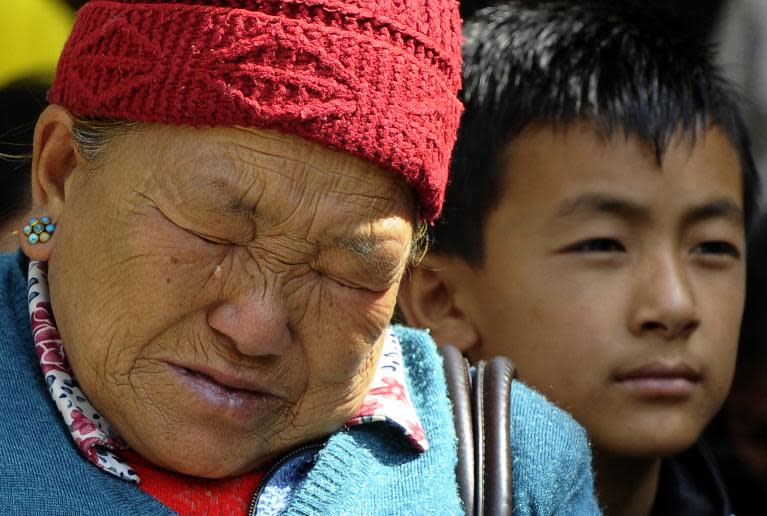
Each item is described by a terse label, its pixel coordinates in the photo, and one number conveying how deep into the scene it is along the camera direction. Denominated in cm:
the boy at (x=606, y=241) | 677
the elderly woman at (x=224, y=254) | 413
